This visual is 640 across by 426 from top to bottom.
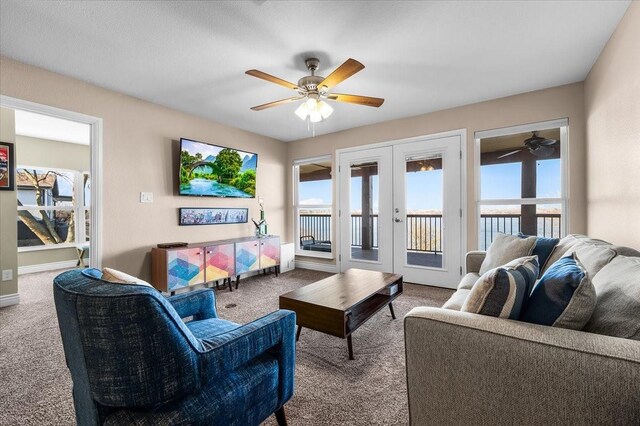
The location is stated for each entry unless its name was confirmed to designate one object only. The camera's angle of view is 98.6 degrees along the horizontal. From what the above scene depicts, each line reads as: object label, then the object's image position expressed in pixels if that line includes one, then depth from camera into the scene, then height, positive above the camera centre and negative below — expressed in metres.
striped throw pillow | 1.00 -0.31
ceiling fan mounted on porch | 3.23 +0.78
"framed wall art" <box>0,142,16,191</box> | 3.15 +0.54
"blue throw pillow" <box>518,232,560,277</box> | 2.07 -0.29
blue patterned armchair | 0.83 -0.49
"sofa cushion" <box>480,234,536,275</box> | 2.12 -0.31
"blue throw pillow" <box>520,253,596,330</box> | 0.91 -0.31
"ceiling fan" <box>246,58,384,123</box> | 2.25 +1.06
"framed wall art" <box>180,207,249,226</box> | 3.76 -0.03
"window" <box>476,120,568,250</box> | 3.16 +0.36
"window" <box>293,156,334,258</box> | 4.92 +0.12
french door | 3.73 +0.02
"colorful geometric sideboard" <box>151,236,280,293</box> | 3.20 -0.63
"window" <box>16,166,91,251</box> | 4.93 +0.14
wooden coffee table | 1.89 -0.66
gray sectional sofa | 0.74 -0.47
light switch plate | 3.36 +0.21
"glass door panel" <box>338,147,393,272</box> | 4.22 +0.03
